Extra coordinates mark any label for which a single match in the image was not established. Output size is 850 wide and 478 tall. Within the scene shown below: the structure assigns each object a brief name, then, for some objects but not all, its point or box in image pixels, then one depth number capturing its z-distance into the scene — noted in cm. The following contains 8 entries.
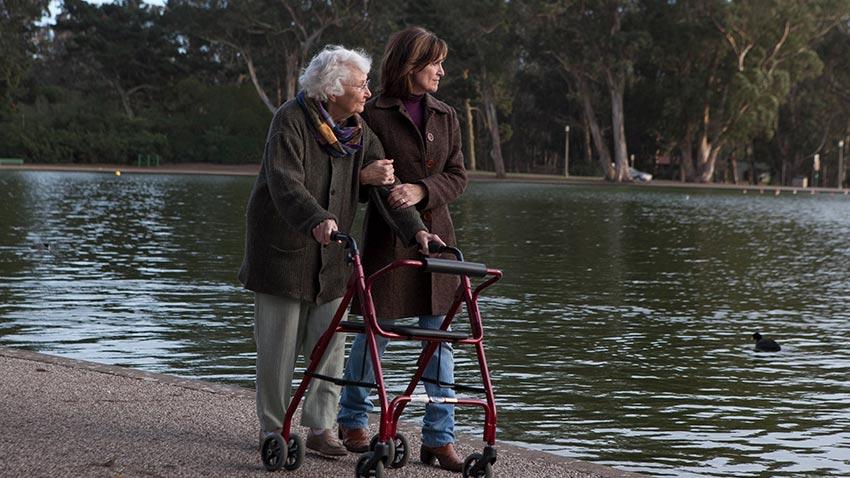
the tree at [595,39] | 6831
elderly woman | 583
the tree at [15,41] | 7288
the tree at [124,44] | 8638
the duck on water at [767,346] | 1212
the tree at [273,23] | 7069
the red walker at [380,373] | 538
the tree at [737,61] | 6925
